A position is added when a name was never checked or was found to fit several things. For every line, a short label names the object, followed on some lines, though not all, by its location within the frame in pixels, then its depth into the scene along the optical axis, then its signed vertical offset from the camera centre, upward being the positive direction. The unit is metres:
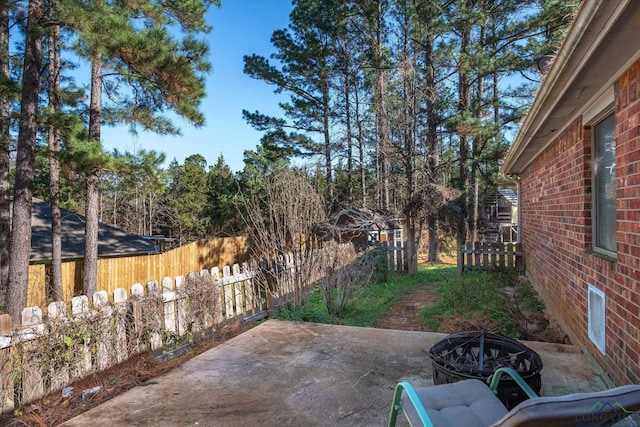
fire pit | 2.20 -1.02
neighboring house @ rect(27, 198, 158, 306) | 9.85 -1.08
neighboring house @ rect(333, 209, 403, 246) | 11.10 -0.40
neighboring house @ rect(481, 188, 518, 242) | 17.81 -0.03
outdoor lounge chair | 1.08 -0.86
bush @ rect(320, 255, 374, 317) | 5.96 -1.23
